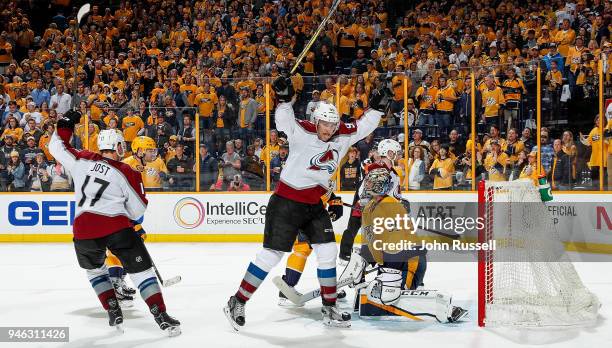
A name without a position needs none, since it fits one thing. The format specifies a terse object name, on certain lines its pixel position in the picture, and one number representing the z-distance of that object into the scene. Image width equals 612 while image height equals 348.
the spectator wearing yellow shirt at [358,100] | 10.52
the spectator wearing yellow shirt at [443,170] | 10.21
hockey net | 5.03
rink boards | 11.05
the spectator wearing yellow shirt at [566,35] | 12.02
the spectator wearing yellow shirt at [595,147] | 9.38
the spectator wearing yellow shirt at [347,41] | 14.34
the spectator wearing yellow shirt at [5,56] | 16.30
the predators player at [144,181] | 5.82
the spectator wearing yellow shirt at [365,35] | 14.28
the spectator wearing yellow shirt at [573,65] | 9.62
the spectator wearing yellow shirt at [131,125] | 10.80
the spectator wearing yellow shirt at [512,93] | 9.82
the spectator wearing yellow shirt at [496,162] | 9.91
